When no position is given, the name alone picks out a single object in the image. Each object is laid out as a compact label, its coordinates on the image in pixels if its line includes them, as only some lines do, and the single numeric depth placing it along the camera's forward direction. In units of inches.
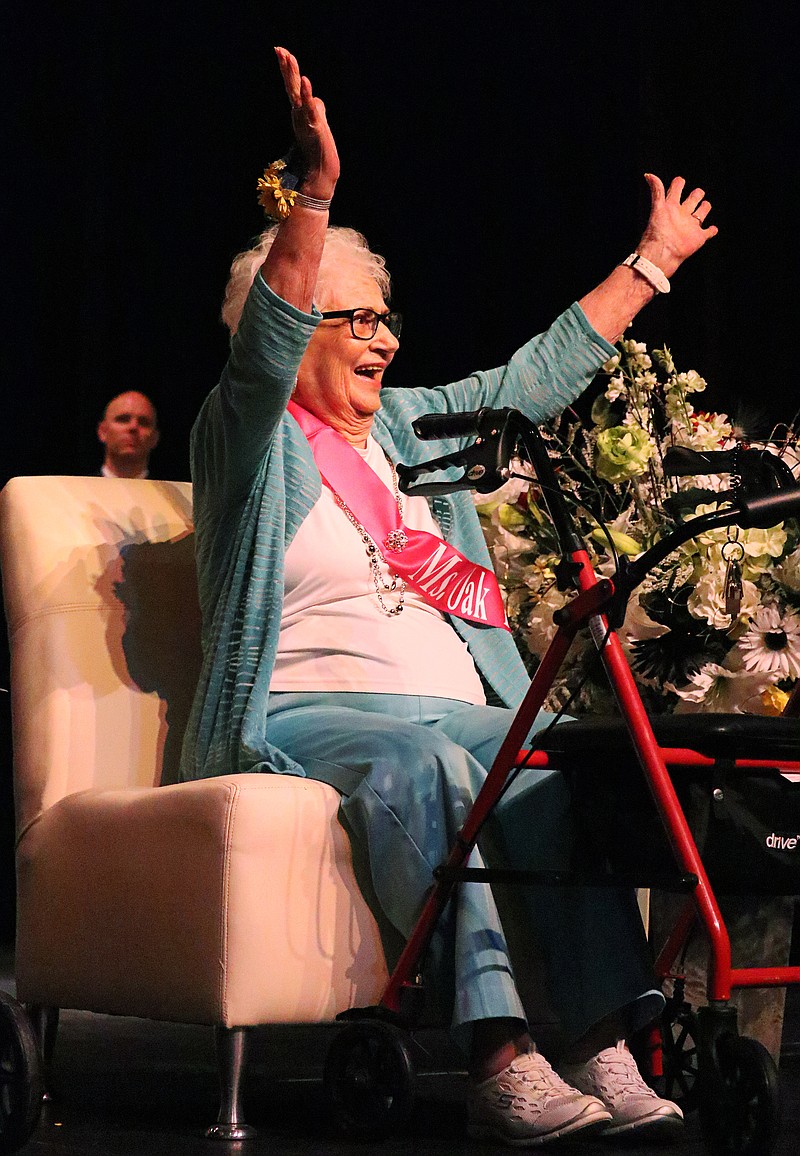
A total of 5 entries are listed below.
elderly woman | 230.8
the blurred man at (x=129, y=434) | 414.6
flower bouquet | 252.8
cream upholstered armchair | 231.2
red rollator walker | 218.3
